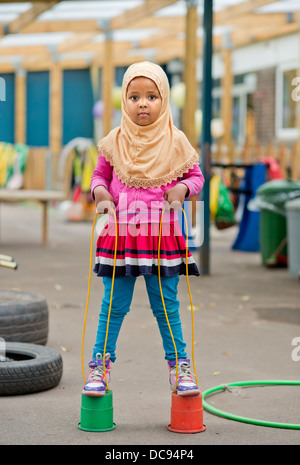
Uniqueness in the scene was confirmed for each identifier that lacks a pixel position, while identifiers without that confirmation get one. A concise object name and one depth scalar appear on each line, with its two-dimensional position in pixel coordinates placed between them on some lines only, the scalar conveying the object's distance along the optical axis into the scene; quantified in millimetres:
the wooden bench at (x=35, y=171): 18812
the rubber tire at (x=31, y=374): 4348
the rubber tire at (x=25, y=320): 5148
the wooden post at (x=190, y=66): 10383
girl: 3801
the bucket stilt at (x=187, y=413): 3719
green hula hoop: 3848
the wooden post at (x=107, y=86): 15469
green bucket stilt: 3699
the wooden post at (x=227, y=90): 17719
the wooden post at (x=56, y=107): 20531
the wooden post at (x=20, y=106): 23875
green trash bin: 9523
